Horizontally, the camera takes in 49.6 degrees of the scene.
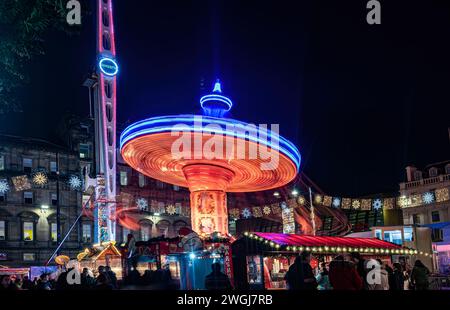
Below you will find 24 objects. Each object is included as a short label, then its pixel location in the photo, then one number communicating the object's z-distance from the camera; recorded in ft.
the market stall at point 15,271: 106.49
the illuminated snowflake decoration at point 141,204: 122.83
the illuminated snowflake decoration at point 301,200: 115.44
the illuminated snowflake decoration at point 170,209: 129.97
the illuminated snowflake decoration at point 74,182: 143.64
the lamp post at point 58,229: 135.68
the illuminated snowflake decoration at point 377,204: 106.87
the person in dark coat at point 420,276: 43.06
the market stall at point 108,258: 87.64
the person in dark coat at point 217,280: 28.45
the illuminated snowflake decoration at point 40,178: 114.21
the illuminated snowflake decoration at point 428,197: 113.70
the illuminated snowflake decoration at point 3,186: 105.21
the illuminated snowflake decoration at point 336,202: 114.52
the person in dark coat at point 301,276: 32.83
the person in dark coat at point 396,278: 38.90
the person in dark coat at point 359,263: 32.89
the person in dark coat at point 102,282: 28.67
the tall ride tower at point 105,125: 110.93
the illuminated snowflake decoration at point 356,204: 112.42
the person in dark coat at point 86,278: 44.49
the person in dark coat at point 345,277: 26.12
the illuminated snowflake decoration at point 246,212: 128.37
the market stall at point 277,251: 67.92
